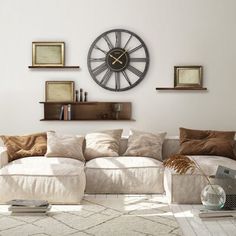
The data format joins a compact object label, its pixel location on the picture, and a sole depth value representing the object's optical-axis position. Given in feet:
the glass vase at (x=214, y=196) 15.31
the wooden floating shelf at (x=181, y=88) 22.57
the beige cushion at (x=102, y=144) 20.66
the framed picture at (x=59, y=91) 22.76
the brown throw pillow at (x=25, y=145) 20.29
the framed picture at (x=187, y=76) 22.61
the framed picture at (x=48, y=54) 22.61
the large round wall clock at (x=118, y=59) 22.58
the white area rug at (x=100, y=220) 14.02
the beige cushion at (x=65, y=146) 20.12
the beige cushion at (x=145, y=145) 20.62
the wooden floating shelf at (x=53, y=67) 22.61
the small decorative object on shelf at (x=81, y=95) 22.72
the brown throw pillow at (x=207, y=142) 20.20
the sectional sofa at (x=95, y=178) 17.02
